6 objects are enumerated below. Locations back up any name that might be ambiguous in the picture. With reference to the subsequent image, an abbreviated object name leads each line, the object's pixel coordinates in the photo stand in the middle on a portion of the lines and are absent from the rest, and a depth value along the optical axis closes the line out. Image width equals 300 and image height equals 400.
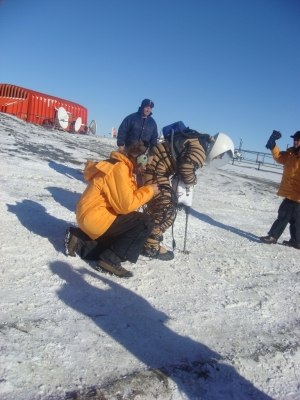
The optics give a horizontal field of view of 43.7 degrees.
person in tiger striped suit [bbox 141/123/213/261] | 4.20
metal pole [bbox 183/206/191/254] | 4.50
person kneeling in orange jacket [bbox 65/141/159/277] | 3.30
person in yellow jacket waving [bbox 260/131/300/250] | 5.46
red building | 22.17
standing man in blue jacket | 6.08
